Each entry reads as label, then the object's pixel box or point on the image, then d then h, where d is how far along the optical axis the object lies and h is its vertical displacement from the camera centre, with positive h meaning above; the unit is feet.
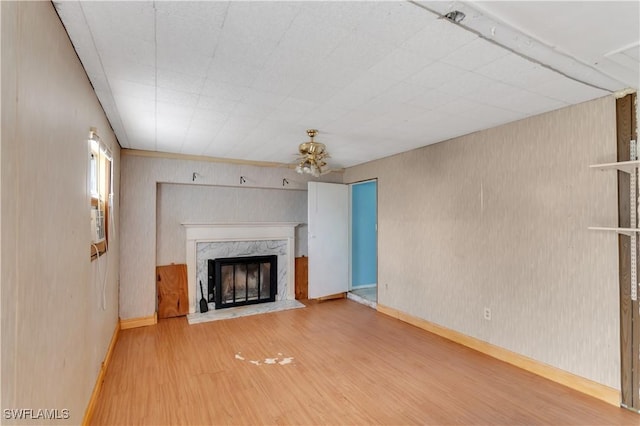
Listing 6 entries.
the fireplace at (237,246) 14.67 -1.59
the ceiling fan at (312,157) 10.00 +1.93
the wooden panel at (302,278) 17.40 -3.57
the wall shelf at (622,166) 6.44 +1.10
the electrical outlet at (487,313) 9.96 -3.21
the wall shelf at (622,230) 6.53 -0.31
